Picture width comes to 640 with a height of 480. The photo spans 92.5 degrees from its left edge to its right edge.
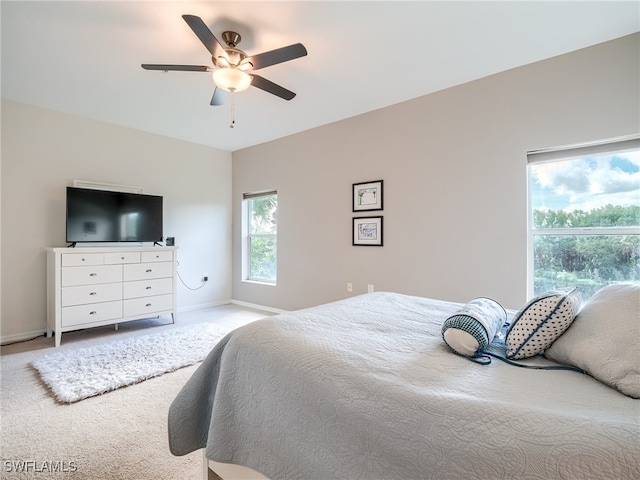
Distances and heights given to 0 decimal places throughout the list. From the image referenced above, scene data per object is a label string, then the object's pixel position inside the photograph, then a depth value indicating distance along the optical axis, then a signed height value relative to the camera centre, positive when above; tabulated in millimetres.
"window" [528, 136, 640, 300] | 2230 +186
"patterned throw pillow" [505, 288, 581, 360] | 1015 -286
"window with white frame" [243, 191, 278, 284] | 4664 +37
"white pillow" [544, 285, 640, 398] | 805 -297
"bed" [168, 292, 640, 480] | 648 -443
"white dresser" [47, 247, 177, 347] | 3057 -526
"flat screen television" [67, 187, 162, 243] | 3354 +255
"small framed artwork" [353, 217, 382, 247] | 3434 +90
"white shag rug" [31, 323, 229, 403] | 2166 -1044
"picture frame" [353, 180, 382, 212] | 3434 +494
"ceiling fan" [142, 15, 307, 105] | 1957 +1194
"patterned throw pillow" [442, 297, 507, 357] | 1060 -328
